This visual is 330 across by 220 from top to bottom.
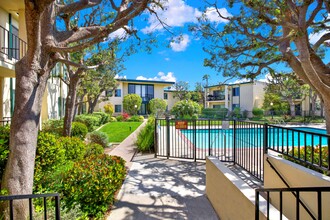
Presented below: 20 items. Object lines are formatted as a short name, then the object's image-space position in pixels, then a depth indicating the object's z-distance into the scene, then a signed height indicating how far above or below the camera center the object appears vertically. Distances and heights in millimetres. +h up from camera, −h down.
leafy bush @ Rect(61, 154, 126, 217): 3537 -1426
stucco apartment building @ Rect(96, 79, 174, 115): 34500 +3997
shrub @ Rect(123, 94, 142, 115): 30375 +1672
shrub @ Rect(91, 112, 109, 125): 21639 -528
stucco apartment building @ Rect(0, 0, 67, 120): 7863 +2998
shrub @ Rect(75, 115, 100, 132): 15557 -632
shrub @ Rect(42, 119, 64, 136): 10919 -678
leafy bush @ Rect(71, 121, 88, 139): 10352 -962
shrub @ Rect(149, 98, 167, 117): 30562 +1210
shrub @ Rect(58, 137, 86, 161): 5755 -1106
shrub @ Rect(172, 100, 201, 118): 22859 +419
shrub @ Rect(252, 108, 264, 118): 30422 +64
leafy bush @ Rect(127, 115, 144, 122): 25086 -737
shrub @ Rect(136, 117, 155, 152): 8711 -1167
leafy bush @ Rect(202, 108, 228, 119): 32500 +77
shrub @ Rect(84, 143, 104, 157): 6787 -1355
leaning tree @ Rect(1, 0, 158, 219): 2875 +317
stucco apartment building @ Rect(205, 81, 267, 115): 33688 +3007
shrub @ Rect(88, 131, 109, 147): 9641 -1280
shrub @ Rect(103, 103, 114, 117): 29916 +569
